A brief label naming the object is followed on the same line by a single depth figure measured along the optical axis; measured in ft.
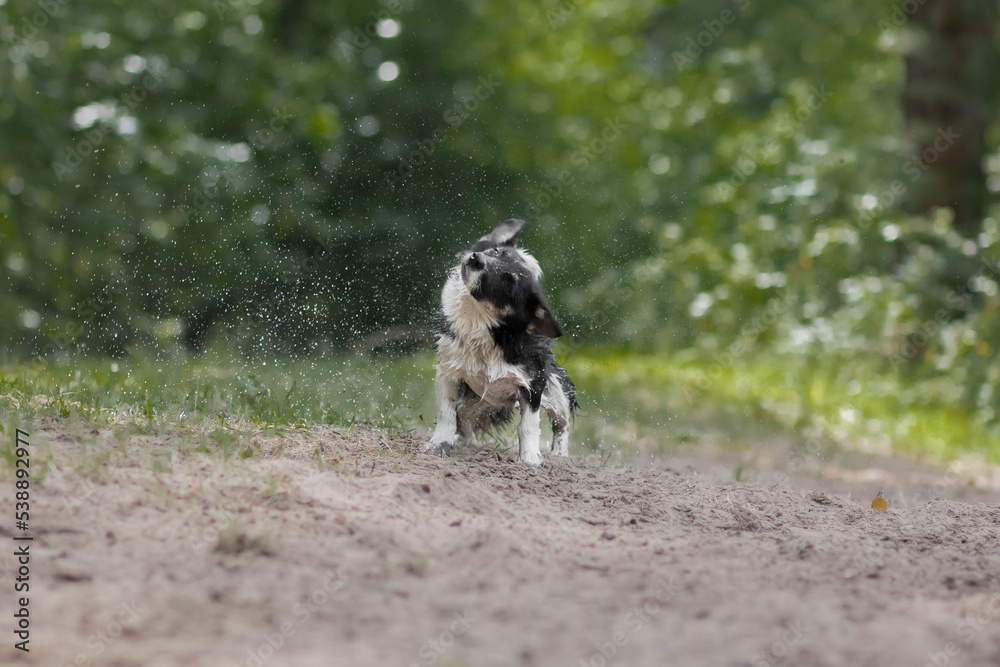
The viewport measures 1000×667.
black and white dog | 33.76
